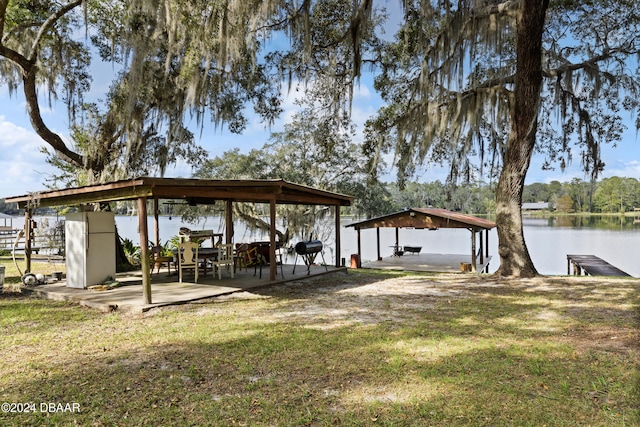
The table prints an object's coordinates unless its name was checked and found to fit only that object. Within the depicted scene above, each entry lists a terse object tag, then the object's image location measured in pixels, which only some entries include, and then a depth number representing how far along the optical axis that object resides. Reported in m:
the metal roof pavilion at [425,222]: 15.18
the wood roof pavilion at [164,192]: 6.35
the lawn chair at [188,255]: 8.18
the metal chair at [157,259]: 9.18
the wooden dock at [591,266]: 14.55
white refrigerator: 7.54
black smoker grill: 9.08
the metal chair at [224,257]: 8.53
